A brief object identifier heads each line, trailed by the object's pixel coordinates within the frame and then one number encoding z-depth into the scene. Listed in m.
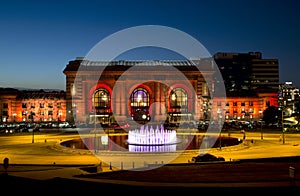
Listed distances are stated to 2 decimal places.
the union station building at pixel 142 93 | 100.12
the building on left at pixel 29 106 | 101.69
